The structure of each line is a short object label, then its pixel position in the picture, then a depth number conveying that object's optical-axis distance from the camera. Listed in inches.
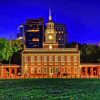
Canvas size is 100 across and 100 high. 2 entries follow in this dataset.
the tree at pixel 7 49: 2513.6
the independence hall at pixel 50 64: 2619.3
